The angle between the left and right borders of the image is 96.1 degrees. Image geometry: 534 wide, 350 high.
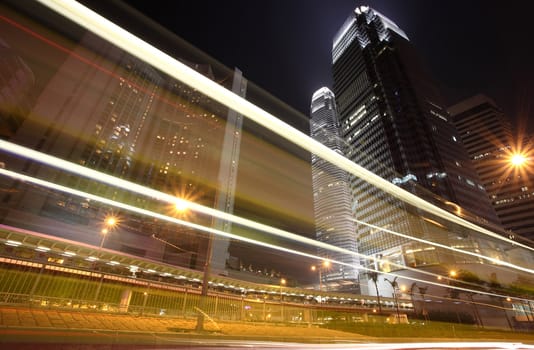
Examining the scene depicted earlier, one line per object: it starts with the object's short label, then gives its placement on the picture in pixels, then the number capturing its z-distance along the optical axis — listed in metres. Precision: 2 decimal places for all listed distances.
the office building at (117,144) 42.50
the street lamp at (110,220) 24.77
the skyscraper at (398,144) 74.50
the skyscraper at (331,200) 124.31
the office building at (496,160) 107.94
